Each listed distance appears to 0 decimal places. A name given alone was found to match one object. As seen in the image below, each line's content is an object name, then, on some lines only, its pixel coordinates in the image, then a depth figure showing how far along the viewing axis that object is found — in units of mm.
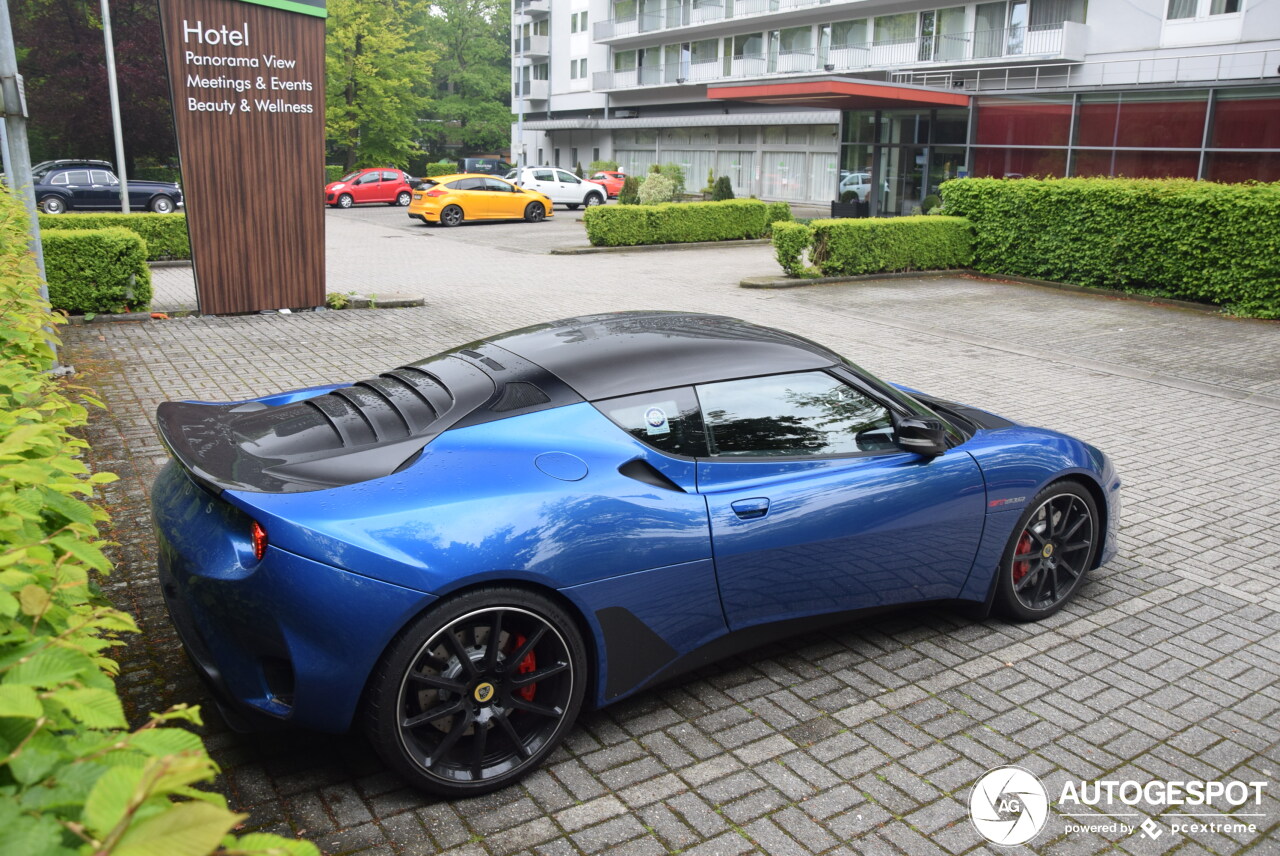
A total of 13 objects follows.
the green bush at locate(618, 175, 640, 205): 31422
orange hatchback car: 31281
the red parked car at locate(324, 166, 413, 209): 39562
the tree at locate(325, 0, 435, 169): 51894
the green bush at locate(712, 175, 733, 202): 32438
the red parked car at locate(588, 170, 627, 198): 42125
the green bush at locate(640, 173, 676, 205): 29031
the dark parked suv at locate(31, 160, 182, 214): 29203
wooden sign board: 12586
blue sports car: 3297
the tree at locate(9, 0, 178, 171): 36406
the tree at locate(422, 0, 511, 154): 76062
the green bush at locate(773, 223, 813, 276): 18391
